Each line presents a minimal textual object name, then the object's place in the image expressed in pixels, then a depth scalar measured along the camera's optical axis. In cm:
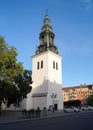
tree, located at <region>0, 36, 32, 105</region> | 1592
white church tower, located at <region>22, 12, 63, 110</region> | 2692
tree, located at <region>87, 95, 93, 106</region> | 4675
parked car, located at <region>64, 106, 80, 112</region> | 2365
